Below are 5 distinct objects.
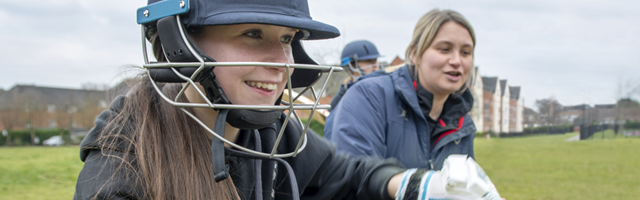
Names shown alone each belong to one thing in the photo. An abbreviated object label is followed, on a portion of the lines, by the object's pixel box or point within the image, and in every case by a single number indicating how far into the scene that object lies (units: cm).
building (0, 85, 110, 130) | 3459
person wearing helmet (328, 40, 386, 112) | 604
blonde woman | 241
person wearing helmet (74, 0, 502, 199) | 122
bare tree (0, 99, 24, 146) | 3434
